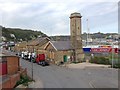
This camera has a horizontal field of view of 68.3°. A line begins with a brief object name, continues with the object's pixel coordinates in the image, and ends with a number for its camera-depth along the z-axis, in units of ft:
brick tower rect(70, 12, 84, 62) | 63.53
